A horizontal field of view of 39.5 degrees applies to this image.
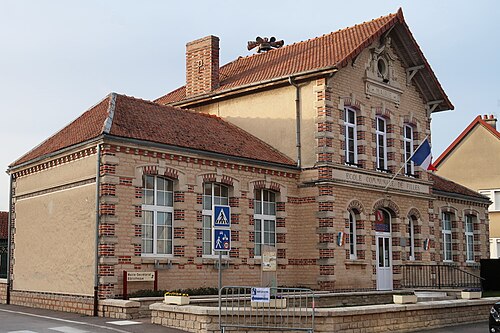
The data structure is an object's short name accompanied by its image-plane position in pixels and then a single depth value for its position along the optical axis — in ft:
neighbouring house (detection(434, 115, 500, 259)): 127.44
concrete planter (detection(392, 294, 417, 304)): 53.47
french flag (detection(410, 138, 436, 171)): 78.74
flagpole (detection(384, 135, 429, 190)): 80.99
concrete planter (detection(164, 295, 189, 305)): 49.78
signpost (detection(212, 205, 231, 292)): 43.98
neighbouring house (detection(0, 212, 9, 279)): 100.37
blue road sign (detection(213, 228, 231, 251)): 43.88
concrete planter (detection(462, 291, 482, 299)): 62.75
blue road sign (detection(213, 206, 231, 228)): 44.21
